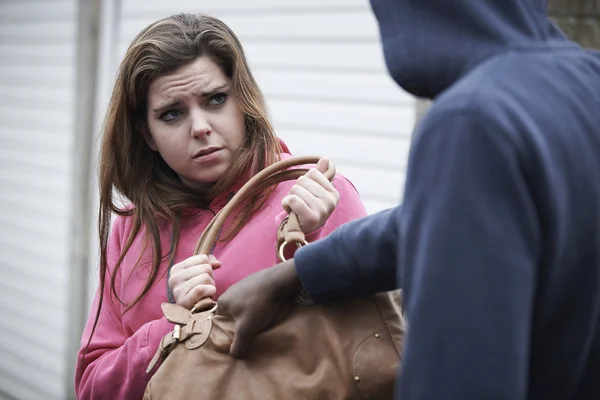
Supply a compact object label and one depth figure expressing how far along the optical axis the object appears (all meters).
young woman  4.31
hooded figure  3.45
